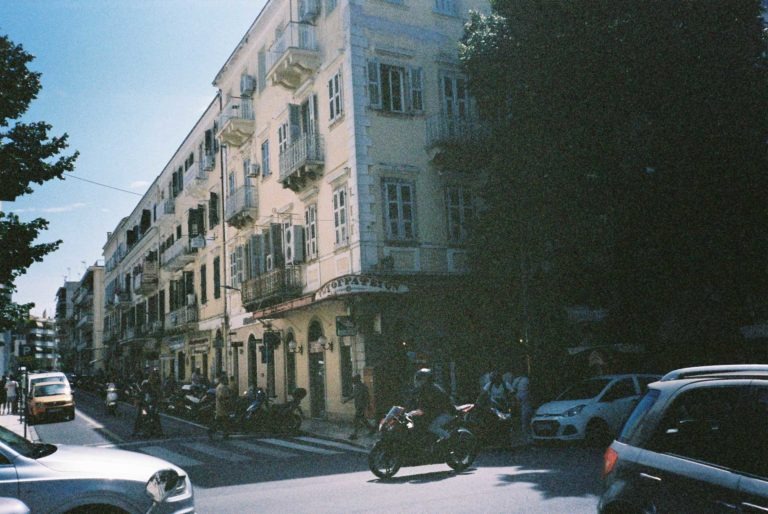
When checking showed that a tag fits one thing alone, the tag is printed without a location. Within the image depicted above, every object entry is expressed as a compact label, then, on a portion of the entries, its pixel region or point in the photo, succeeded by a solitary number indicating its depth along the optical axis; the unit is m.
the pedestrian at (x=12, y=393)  29.89
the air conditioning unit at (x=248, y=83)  28.81
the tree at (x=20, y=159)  15.66
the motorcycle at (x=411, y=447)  10.49
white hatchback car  14.57
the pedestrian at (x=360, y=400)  17.98
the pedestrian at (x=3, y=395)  32.03
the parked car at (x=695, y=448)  3.72
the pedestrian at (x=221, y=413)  17.84
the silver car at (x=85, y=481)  4.82
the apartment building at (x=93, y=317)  78.00
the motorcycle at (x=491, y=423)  15.24
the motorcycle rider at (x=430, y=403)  10.94
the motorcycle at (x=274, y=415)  18.73
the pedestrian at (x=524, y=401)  17.42
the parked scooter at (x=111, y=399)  26.87
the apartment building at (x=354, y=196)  20.11
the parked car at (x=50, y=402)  26.67
